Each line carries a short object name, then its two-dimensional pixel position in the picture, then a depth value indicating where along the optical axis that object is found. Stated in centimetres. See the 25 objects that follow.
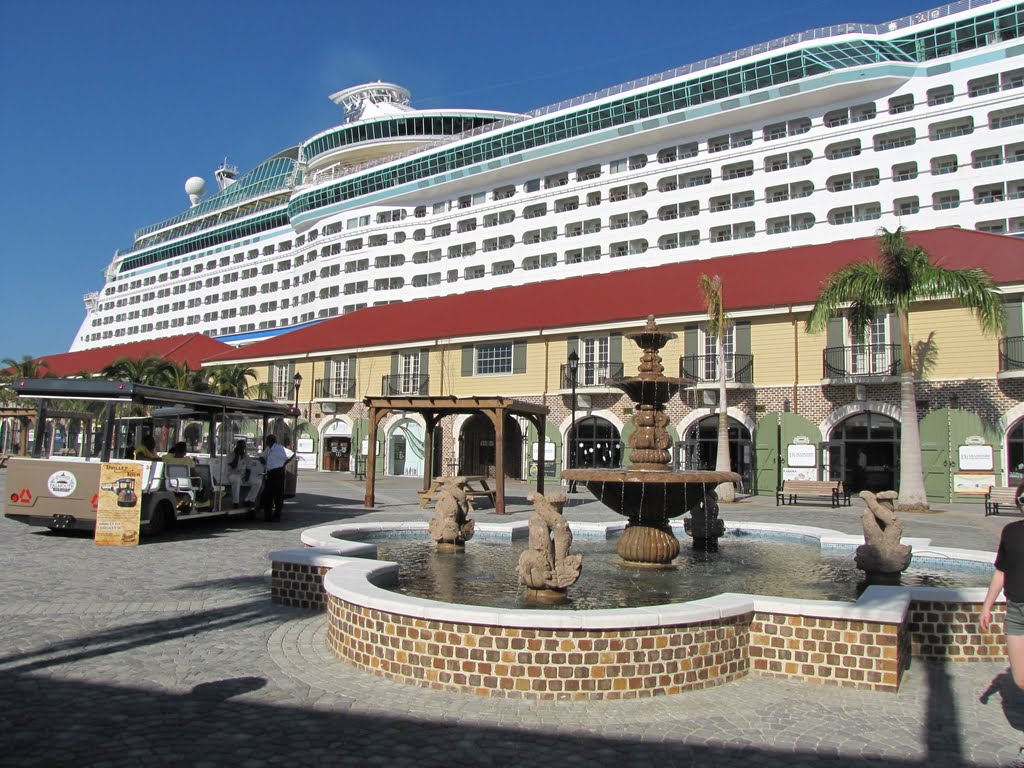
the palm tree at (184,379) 4112
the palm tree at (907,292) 2069
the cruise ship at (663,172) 4409
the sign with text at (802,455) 2702
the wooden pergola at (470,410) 1922
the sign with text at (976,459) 2425
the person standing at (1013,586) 492
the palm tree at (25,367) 4753
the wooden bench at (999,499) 2141
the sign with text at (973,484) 2433
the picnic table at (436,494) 2025
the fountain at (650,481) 966
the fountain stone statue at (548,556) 746
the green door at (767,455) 2783
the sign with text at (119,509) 1245
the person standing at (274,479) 1642
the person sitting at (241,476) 1598
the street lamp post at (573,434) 2548
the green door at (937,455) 2503
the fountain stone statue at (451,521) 1102
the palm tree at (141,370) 4197
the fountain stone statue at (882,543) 867
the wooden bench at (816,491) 2356
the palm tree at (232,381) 4231
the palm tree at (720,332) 2473
